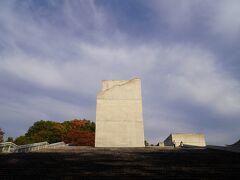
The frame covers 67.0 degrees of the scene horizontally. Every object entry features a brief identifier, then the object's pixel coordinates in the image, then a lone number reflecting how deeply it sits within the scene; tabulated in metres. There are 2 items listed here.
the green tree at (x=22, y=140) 38.49
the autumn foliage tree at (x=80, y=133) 40.23
